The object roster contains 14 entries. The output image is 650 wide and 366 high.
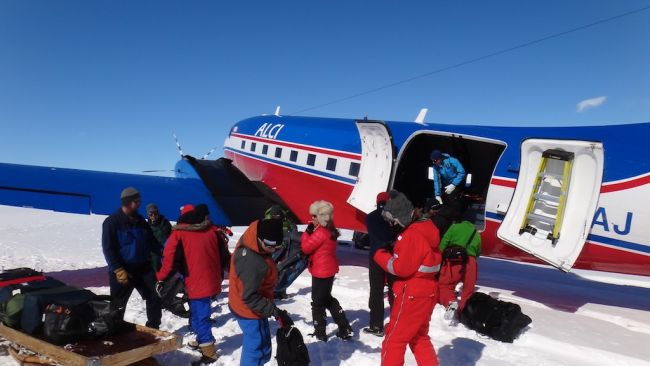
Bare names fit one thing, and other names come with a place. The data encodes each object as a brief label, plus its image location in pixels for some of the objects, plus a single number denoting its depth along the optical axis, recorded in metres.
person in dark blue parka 4.79
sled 3.45
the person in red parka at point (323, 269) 5.22
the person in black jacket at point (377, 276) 5.52
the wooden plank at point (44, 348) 3.40
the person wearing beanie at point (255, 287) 3.45
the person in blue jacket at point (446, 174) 7.45
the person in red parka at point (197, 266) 4.48
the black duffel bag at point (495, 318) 5.42
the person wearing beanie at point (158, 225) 7.36
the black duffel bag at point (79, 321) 3.67
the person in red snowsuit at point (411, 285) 3.68
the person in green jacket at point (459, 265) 6.38
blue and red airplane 6.25
